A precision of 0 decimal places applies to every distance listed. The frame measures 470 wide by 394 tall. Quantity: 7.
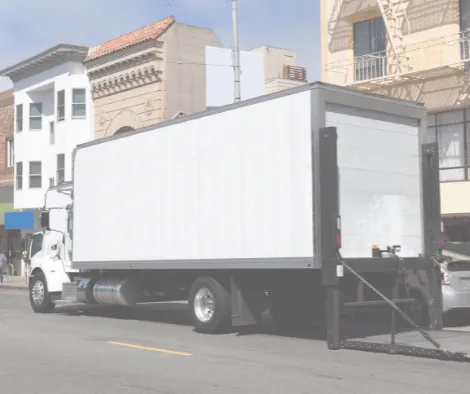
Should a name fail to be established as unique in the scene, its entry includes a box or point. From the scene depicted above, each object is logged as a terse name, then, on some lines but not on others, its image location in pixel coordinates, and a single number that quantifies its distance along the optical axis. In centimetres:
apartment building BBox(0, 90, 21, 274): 4103
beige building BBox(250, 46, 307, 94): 3562
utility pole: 2426
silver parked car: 1361
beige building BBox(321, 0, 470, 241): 2120
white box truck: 1125
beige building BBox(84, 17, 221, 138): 3078
